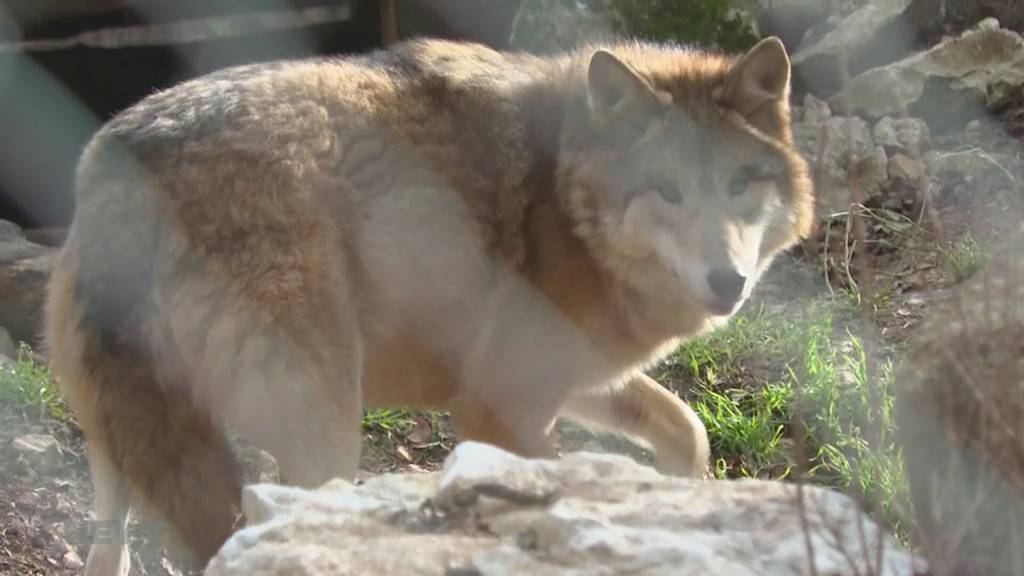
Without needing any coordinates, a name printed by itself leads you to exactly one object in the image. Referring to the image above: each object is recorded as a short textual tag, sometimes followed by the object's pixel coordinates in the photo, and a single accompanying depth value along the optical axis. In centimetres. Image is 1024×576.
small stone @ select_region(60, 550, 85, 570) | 1000
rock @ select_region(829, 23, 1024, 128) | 1491
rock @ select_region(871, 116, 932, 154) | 1425
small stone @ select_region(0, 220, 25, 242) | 1348
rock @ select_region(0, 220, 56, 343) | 1278
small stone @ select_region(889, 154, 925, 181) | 1377
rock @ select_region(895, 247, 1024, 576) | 506
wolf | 795
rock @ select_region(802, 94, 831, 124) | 1420
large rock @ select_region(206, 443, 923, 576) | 508
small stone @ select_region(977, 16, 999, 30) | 1488
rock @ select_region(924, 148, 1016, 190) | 1349
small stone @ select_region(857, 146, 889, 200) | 1378
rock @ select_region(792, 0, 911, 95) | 1499
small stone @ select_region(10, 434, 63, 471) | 1093
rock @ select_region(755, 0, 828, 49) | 1566
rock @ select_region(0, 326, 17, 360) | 1248
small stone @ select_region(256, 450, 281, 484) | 1115
